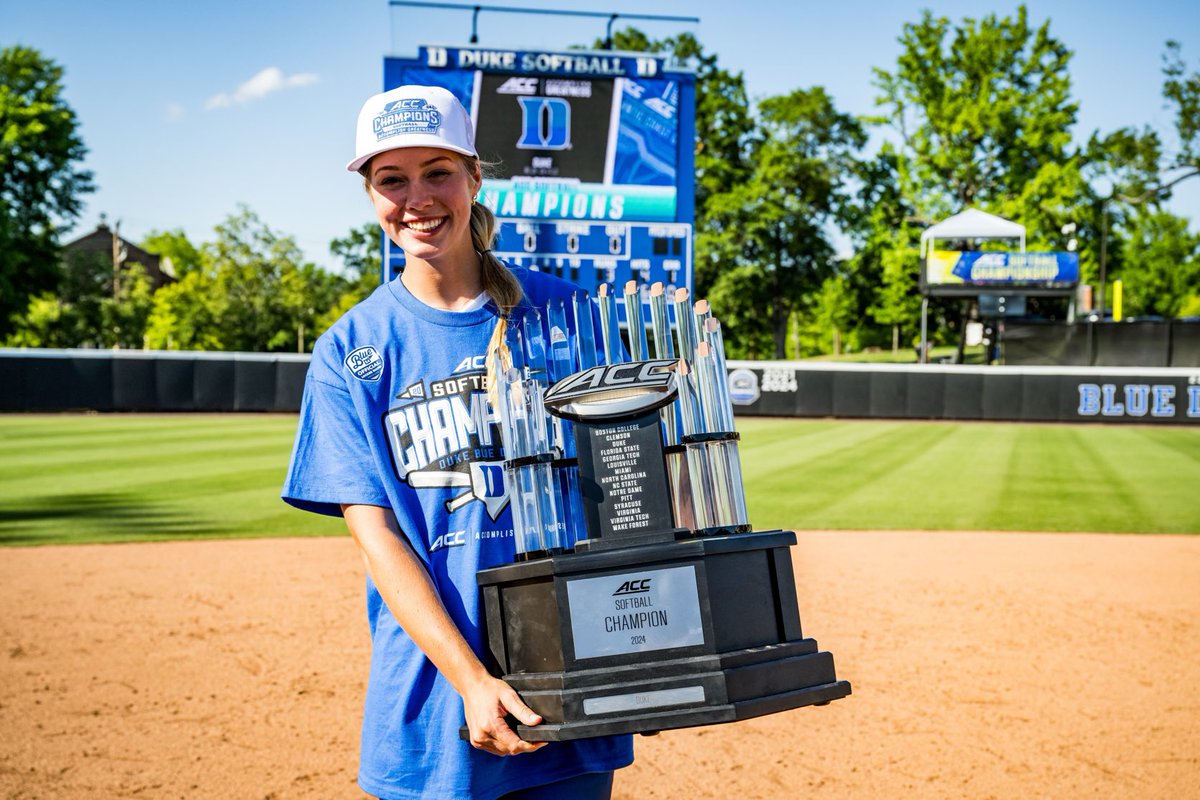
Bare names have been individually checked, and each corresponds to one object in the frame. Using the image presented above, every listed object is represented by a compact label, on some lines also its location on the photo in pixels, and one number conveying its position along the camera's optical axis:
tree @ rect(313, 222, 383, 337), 52.38
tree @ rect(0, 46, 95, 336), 39.00
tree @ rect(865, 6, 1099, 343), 36.47
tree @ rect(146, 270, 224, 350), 49.19
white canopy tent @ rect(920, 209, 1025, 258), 30.45
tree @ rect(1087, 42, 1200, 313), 37.84
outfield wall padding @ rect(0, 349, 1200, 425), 21.27
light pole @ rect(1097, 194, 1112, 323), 37.09
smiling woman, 1.79
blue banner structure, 29.84
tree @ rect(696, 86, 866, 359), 40.69
